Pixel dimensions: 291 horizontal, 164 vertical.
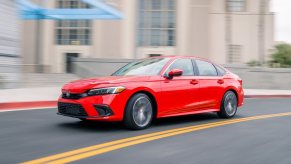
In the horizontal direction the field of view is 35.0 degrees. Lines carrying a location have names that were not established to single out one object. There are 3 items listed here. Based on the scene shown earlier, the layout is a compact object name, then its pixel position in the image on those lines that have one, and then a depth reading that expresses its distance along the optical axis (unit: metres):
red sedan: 7.68
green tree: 38.22
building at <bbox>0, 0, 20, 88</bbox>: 17.78
